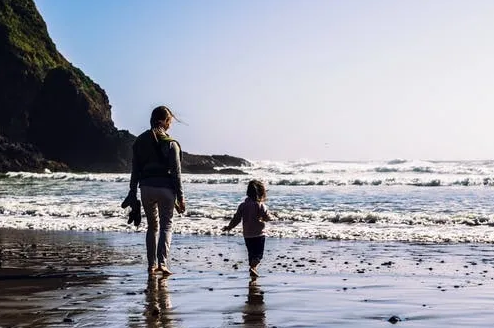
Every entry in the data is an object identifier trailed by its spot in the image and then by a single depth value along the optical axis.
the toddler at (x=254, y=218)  9.65
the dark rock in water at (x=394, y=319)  6.03
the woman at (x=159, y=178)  8.80
